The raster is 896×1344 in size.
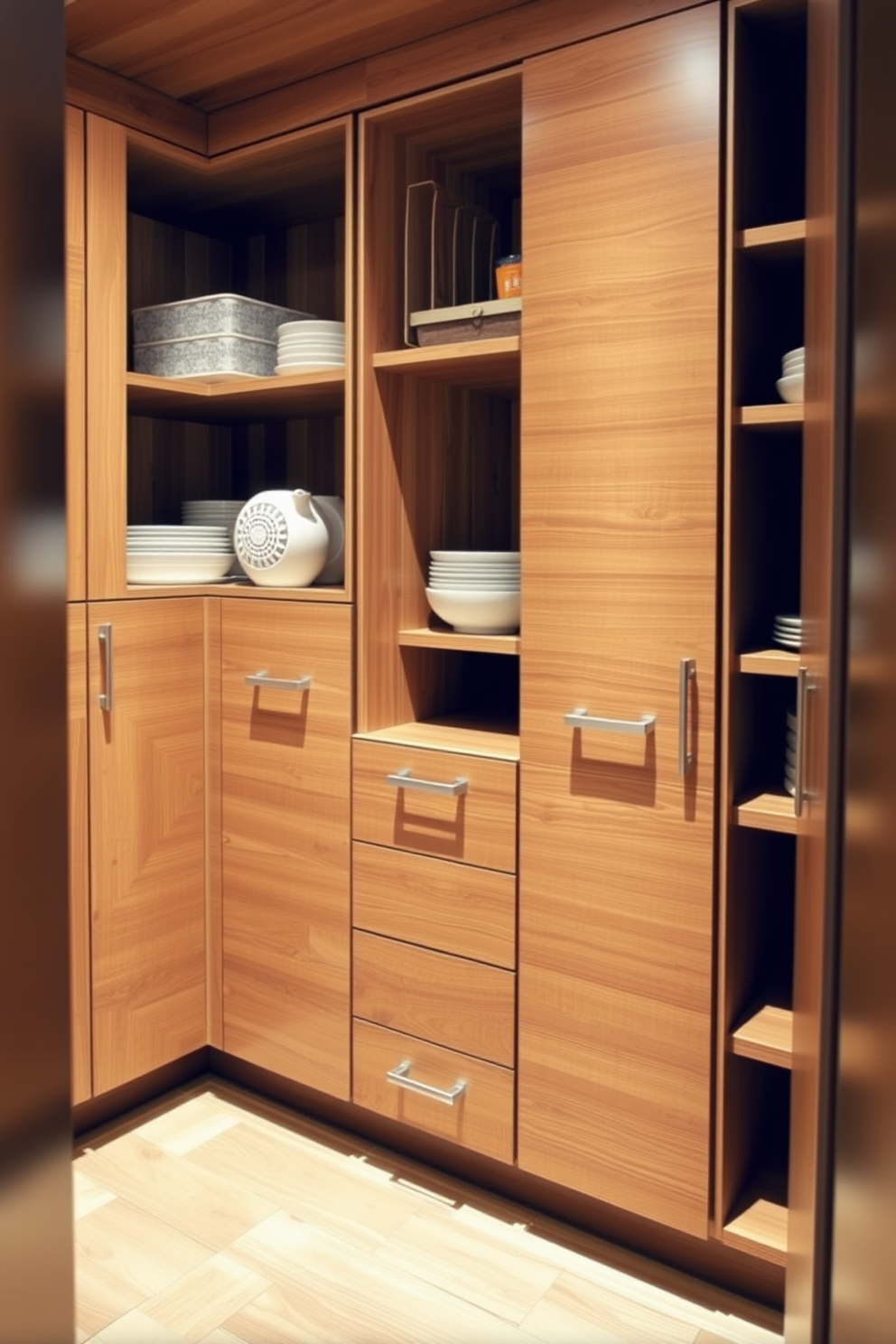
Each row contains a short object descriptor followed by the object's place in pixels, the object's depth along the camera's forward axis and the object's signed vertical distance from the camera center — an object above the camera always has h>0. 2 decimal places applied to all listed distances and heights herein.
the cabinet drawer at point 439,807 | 1.81 -0.37
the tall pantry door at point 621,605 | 1.57 -0.01
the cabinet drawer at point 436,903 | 1.82 -0.55
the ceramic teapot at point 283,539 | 2.07 +0.12
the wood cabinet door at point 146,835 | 2.04 -0.48
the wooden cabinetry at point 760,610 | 1.55 -0.01
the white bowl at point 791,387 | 1.49 +0.31
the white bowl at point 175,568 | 2.13 +0.06
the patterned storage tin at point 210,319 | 2.13 +0.57
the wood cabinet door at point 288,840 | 2.04 -0.48
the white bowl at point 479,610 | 1.91 -0.02
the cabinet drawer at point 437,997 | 1.83 -0.72
